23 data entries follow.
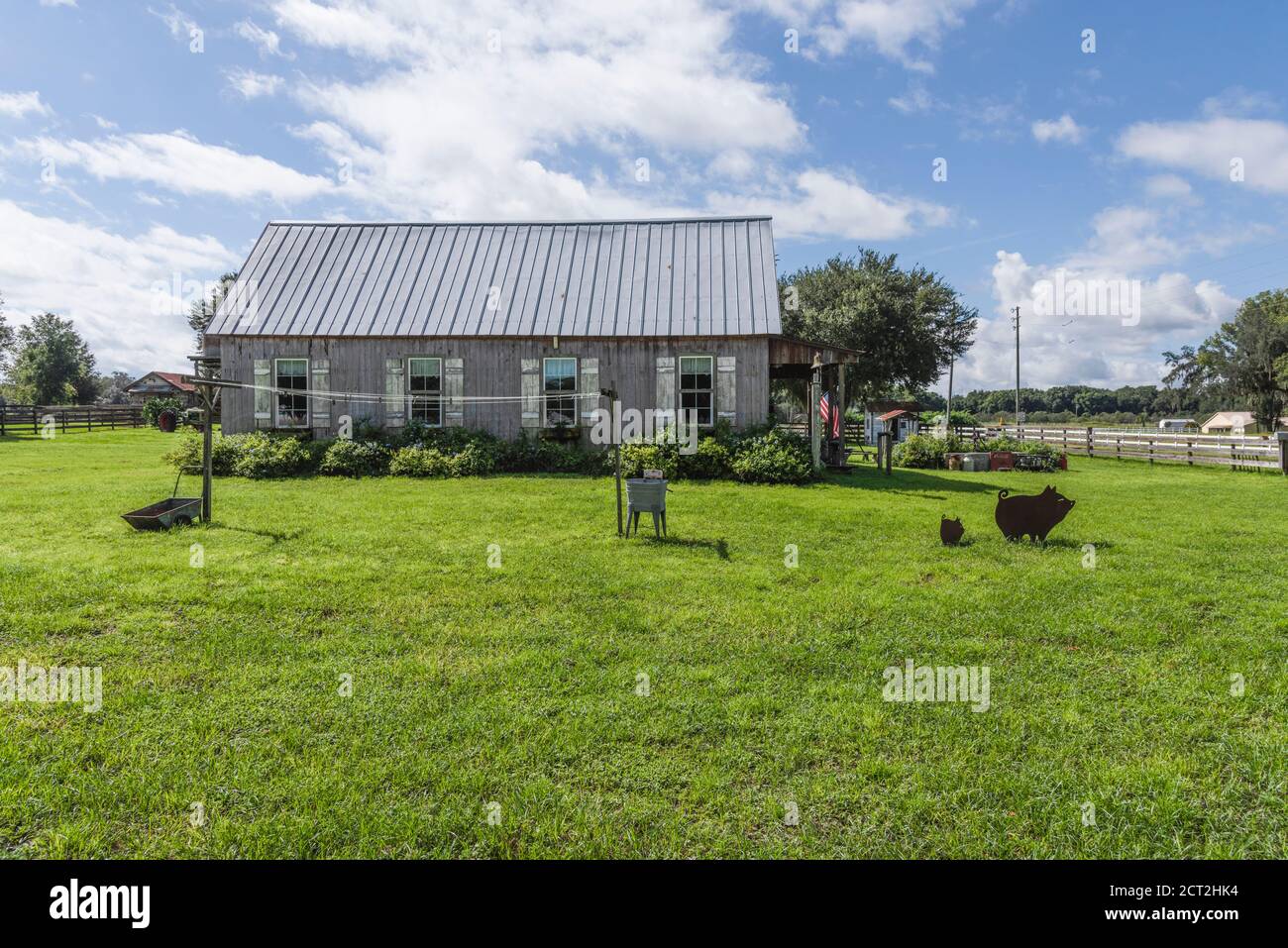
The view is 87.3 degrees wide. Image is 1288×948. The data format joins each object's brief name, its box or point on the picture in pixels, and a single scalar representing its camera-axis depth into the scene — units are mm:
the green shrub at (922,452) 22234
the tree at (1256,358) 48156
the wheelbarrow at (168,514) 9492
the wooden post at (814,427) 17069
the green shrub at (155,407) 37031
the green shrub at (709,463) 16578
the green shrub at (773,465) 16000
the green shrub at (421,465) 17062
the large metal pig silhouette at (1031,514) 9062
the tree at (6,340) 50188
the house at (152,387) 61531
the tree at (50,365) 59500
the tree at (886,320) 36469
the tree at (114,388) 78862
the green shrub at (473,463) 17188
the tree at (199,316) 53875
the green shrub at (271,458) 16938
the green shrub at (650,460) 16406
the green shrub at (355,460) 17359
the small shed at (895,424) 34656
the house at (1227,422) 72812
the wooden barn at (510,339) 18375
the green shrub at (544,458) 17797
